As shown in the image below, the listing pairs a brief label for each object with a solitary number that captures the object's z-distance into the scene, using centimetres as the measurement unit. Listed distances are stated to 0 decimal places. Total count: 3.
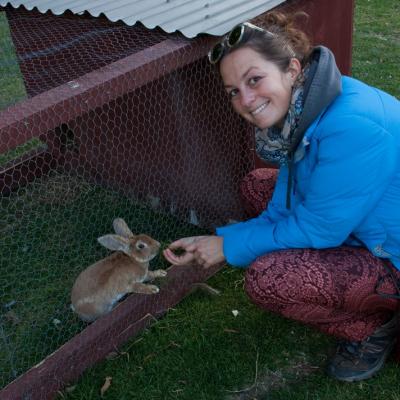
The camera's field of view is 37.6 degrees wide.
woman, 190
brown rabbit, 255
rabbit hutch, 231
